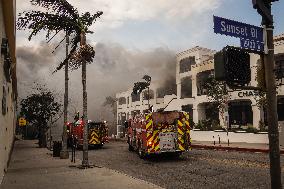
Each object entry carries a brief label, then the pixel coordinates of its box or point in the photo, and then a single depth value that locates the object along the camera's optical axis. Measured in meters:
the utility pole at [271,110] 4.57
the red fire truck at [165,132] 16.06
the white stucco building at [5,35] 8.37
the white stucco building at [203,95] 32.72
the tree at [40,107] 35.69
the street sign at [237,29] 4.73
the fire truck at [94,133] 25.89
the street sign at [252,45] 4.76
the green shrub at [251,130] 27.02
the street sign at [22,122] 40.20
